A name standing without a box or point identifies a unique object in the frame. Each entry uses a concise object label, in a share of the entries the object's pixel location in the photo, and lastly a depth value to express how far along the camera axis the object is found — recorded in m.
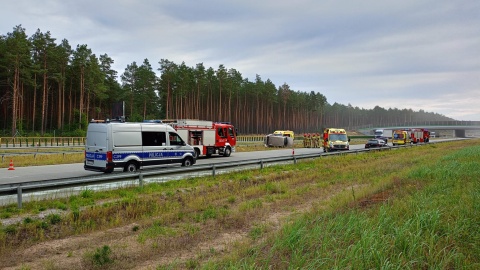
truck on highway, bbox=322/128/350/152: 33.50
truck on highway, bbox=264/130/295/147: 47.91
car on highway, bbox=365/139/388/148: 44.62
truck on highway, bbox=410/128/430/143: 59.82
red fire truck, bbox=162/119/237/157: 23.98
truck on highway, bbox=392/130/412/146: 51.09
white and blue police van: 14.86
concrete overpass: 125.38
